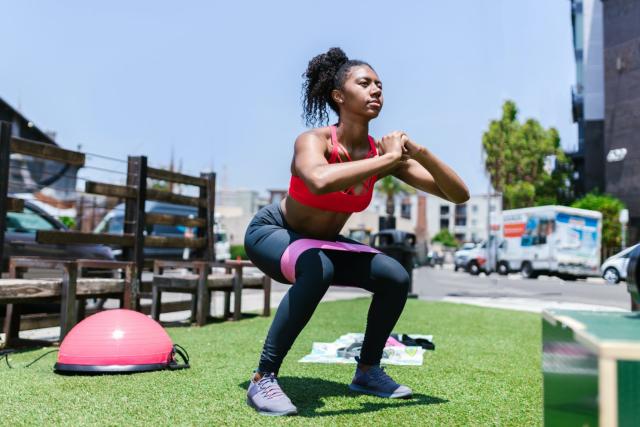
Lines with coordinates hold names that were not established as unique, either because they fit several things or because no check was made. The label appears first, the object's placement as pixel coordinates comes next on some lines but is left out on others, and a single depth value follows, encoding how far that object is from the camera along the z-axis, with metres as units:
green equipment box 1.17
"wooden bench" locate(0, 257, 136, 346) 4.62
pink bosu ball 3.62
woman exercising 2.82
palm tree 57.69
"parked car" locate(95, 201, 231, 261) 14.81
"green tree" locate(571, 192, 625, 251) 31.19
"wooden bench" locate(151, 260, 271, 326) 6.81
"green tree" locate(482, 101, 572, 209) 41.31
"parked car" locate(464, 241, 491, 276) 30.39
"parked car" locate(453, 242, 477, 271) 35.09
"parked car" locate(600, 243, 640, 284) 19.69
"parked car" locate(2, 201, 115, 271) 6.55
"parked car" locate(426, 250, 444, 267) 50.88
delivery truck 25.25
